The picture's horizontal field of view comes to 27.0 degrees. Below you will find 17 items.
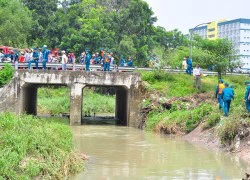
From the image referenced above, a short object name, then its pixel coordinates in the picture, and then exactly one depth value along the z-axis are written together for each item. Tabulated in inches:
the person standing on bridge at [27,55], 1135.2
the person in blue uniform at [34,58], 1114.7
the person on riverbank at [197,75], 1102.9
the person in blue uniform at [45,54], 1115.8
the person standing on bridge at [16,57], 1195.6
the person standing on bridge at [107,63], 1142.3
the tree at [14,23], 1883.6
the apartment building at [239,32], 4168.3
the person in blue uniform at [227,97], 784.9
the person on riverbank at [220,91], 839.1
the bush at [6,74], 1100.5
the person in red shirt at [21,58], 1171.2
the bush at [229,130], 683.4
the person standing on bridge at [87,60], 1123.3
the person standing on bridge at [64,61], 1128.4
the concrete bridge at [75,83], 1111.6
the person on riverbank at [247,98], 714.5
